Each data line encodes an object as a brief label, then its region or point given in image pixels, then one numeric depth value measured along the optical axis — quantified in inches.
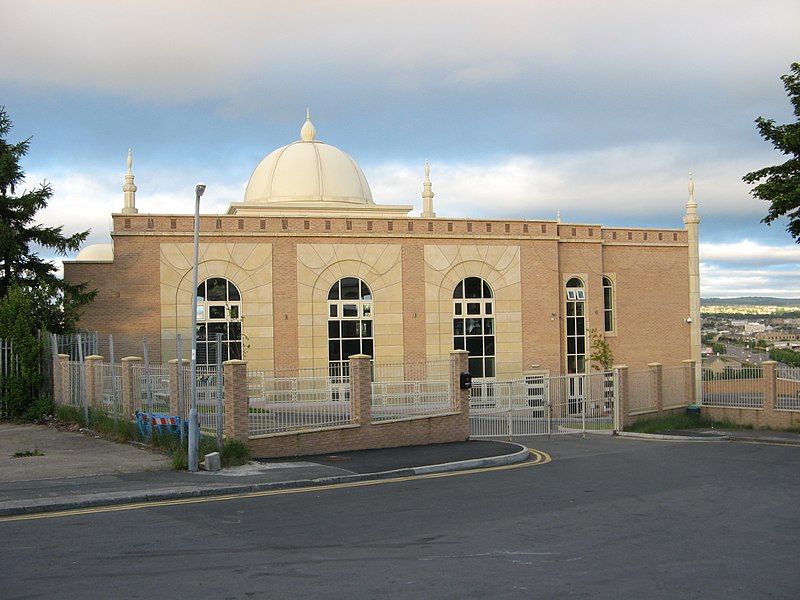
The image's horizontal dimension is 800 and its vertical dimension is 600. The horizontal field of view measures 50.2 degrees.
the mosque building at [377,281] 1440.7
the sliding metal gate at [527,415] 1096.2
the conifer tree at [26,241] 1196.5
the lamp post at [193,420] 626.6
